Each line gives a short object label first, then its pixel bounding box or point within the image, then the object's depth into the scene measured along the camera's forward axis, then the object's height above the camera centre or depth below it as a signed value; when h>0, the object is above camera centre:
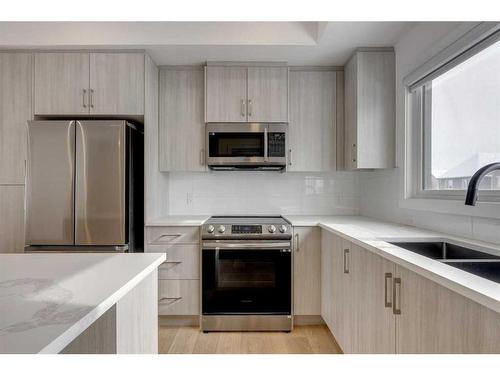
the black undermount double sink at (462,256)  1.36 -0.32
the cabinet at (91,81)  2.74 +0.85
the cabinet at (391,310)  0.93 -0.49
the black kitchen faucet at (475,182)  1.14 +0.02
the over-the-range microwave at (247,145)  3.02 +0.37
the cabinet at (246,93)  3.01 +0.82
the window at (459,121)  1.71 +0.39
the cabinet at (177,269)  2.76 -0.68
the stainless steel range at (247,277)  2.73 -0.74
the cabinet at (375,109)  2.71 +0.62
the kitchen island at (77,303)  0.63 -0.27
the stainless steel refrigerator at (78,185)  2.58 +0.01
